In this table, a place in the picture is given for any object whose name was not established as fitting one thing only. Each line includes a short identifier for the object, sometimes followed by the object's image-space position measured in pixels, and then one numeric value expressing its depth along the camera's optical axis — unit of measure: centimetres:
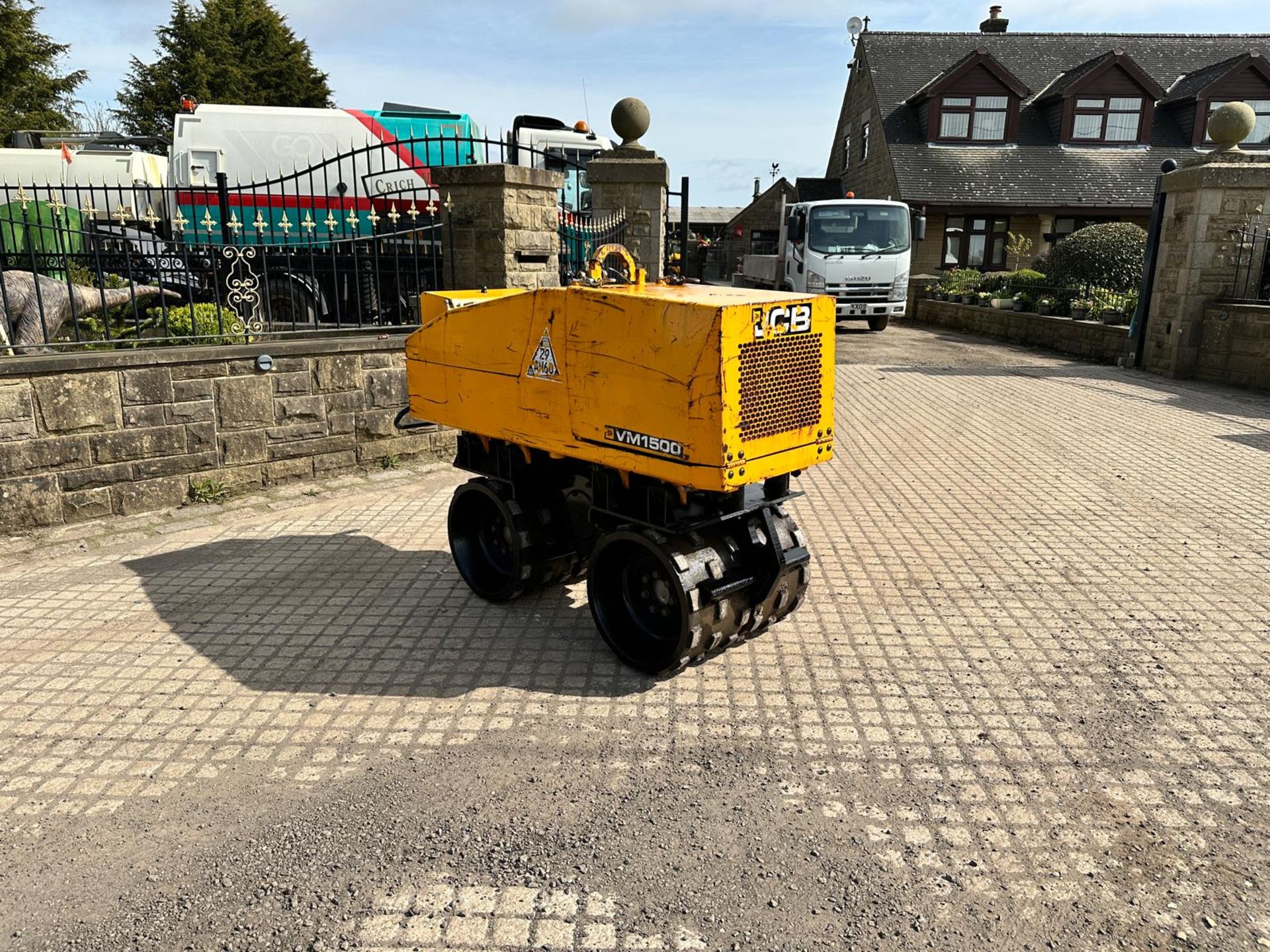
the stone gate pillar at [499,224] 823
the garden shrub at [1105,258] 1830
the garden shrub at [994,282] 2130
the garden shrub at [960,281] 2242
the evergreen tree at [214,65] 3728
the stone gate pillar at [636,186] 1117
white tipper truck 1909
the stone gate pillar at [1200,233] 1234
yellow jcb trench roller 372
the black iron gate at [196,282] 682
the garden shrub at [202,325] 720
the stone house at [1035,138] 2786
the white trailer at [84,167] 1538
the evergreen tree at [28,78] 3034
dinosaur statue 702
